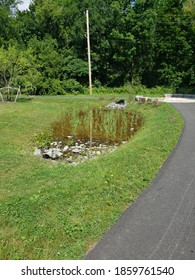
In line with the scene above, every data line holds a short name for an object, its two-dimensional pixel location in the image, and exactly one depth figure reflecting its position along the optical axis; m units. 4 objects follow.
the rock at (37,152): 7.29
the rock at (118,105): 15.88
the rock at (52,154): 6.94
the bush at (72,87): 24.45
